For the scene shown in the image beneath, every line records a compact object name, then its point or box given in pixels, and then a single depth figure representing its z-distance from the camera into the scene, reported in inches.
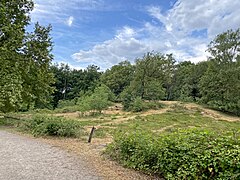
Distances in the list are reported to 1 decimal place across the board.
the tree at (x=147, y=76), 1052.8
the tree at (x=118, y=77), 1571.2
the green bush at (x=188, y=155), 131.5
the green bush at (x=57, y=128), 338.3
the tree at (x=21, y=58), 420.3
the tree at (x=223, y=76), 929.1
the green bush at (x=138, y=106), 904.0
